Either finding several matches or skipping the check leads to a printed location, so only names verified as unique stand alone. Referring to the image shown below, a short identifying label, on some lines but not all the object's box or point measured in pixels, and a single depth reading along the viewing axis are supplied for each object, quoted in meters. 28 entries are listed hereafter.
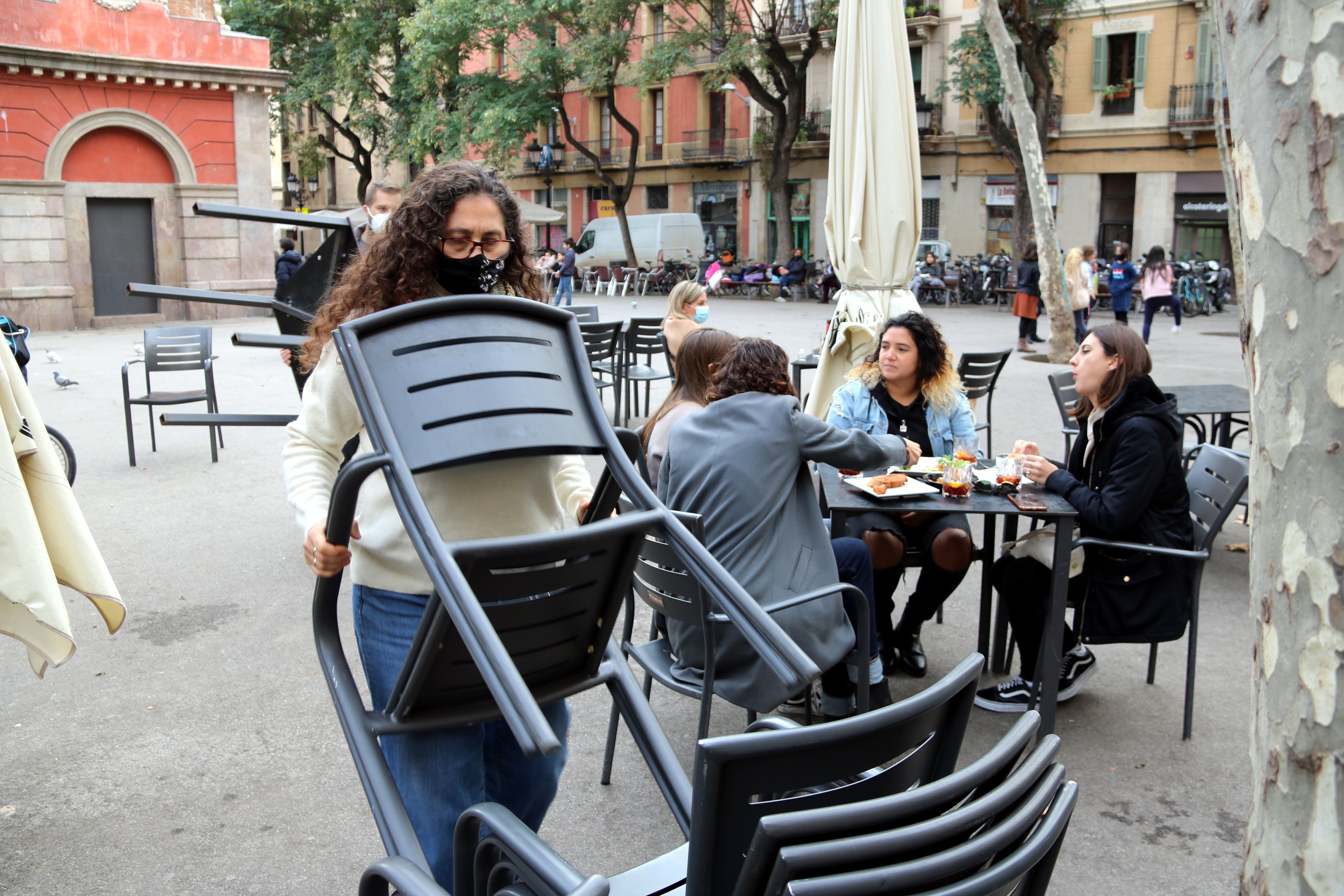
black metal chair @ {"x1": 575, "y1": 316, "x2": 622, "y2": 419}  8.43
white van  32.47
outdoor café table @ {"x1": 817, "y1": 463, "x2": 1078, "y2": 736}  3.45
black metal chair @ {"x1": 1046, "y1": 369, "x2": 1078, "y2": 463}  5.91
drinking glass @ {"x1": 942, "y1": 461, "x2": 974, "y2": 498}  3.69
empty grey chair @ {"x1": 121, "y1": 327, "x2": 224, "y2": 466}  8.08
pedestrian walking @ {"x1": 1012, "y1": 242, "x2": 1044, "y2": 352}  14.85
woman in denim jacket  4.10
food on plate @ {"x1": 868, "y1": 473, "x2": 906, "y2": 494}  3.69
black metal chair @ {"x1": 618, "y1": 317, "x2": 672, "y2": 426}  9.05
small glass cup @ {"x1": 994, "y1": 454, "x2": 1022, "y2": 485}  3.77
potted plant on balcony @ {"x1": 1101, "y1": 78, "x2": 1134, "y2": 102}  28.61
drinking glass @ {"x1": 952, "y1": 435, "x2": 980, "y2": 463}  4.52
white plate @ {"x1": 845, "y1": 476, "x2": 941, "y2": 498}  3.63
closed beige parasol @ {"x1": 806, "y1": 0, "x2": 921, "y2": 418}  5.92
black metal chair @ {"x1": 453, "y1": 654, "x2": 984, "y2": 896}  1.30
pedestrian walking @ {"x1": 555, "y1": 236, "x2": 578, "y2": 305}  23.23
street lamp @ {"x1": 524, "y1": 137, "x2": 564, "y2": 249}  38.84
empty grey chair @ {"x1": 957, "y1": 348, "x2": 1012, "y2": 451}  7.28
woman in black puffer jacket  3.55
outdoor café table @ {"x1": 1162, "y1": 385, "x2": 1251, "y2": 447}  5.87
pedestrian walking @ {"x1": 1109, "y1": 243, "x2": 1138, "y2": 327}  16.80
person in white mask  5.55
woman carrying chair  1.98
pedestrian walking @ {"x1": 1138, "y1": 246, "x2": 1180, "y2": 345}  15.52
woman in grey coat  3.19
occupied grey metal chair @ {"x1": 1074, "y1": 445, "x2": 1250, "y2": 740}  3.57
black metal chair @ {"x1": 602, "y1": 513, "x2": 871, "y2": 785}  2.91
